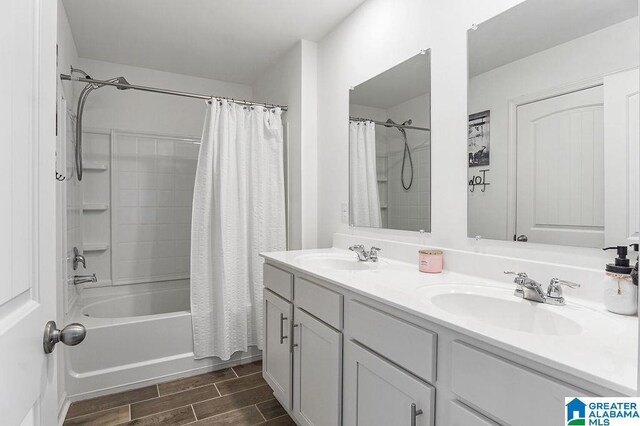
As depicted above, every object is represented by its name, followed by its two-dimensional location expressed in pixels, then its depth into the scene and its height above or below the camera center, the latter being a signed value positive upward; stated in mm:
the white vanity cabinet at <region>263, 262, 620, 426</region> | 730 -471
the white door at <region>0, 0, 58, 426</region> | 513 +3
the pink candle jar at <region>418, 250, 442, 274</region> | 1536 -232
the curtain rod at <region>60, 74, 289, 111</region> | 2111 +854
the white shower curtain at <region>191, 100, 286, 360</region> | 2502 -84
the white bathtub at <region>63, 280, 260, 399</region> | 2146 -969
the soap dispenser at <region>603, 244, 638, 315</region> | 938 -216
